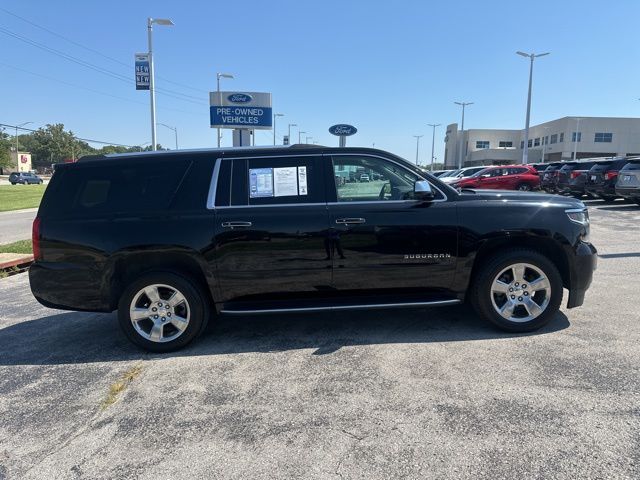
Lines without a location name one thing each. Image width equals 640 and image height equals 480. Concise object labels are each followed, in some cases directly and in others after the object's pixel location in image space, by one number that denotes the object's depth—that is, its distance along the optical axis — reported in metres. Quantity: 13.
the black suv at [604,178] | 17.24
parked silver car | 15.52
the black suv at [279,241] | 4.21
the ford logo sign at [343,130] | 21.53
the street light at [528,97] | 38.62
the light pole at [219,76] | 32.22
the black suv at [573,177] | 19.28
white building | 73.88
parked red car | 21.59
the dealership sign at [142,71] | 20.31
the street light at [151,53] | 20.14
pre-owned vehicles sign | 25.05
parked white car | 25.89
